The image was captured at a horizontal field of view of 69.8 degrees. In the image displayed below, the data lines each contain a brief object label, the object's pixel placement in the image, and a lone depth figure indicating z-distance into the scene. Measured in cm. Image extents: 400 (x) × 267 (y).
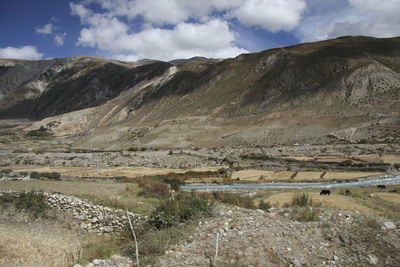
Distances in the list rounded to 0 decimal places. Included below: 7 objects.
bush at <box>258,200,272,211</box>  1462
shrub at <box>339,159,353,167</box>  4458
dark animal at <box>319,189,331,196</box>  2524
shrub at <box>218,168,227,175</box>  4539
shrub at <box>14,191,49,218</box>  1392
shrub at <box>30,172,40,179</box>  3841
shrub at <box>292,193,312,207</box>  1463
